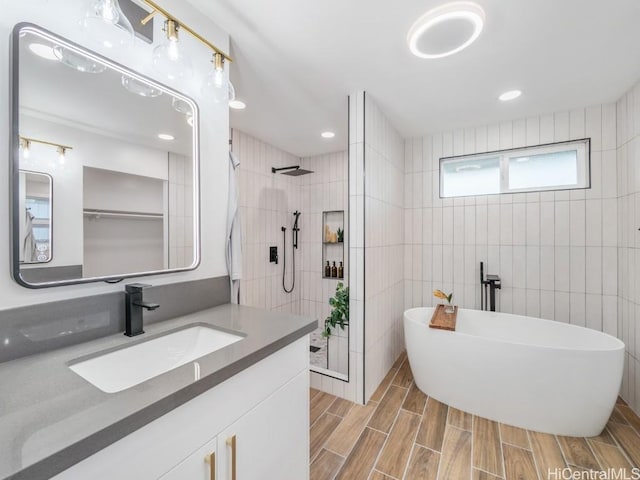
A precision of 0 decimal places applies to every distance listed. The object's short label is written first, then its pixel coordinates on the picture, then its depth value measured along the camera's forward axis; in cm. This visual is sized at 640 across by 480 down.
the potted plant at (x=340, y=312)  241
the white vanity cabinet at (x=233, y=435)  62
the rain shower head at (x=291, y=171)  323
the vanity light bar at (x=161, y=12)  99
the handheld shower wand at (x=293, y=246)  363
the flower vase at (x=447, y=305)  263
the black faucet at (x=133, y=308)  104
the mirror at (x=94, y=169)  89
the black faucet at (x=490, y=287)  267
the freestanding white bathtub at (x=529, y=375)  173
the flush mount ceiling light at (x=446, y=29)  141
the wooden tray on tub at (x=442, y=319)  215
